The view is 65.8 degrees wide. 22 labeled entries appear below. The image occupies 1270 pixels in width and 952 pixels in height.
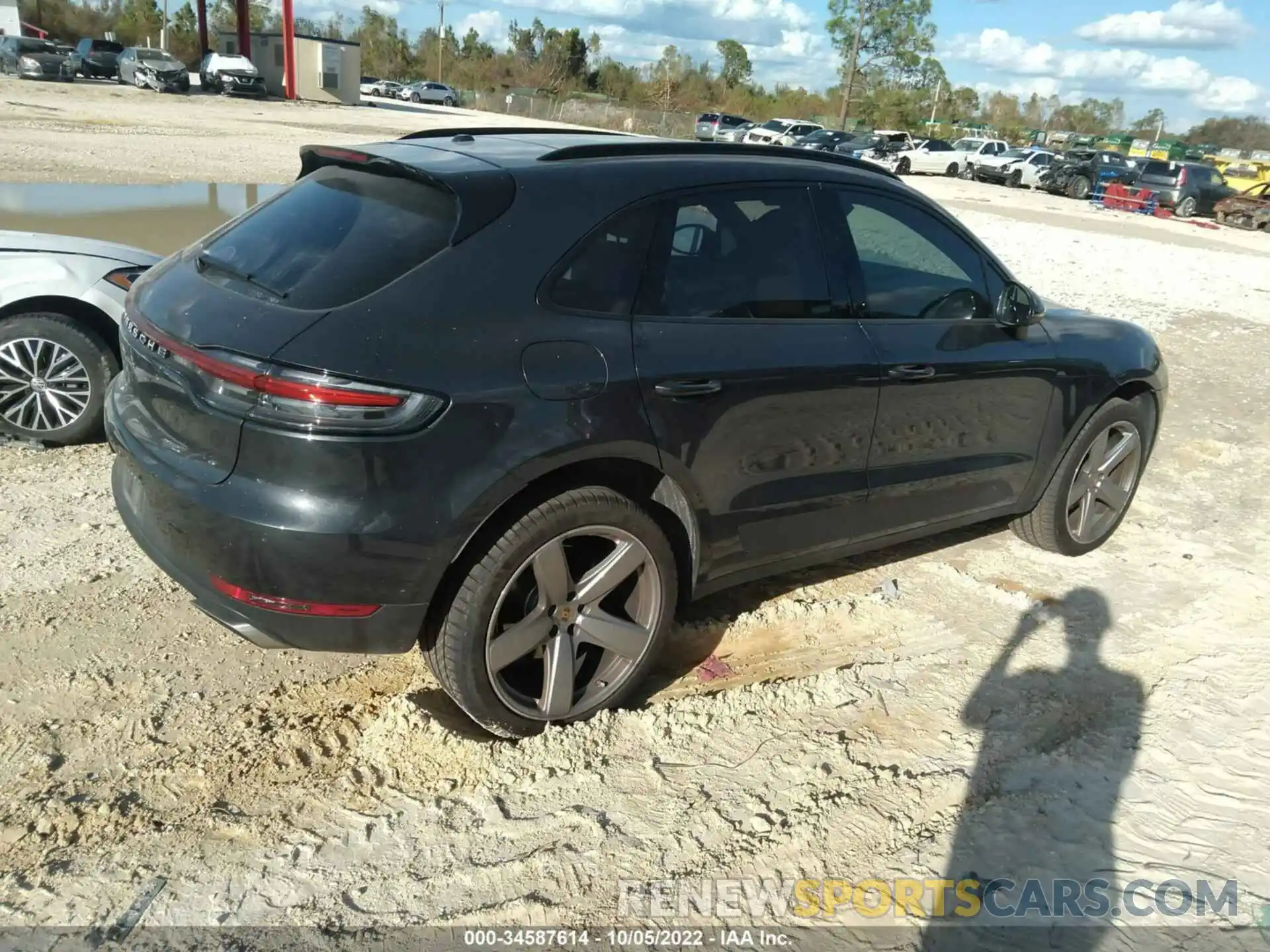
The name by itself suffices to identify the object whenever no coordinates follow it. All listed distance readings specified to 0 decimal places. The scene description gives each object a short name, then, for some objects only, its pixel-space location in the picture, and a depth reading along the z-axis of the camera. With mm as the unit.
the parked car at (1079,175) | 33219
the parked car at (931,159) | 38188
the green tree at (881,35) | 66562
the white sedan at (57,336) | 4902
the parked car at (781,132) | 41219
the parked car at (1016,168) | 35531
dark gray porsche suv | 2641
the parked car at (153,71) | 42250
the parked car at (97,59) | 44531
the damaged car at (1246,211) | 27750
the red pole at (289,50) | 47469
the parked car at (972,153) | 37469
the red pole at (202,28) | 49812
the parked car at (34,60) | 41594
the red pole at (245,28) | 47969
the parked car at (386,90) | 69625
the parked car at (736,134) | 43831
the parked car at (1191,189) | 29547
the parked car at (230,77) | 45531
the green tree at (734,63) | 88938
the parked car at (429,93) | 66312
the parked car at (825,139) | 37534
